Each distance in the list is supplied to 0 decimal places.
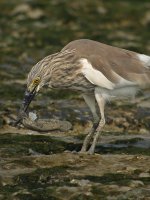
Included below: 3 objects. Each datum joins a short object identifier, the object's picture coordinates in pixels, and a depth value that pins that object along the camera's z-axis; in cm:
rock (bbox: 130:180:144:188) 1639
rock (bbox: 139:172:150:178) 1711
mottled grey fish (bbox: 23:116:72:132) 2048
